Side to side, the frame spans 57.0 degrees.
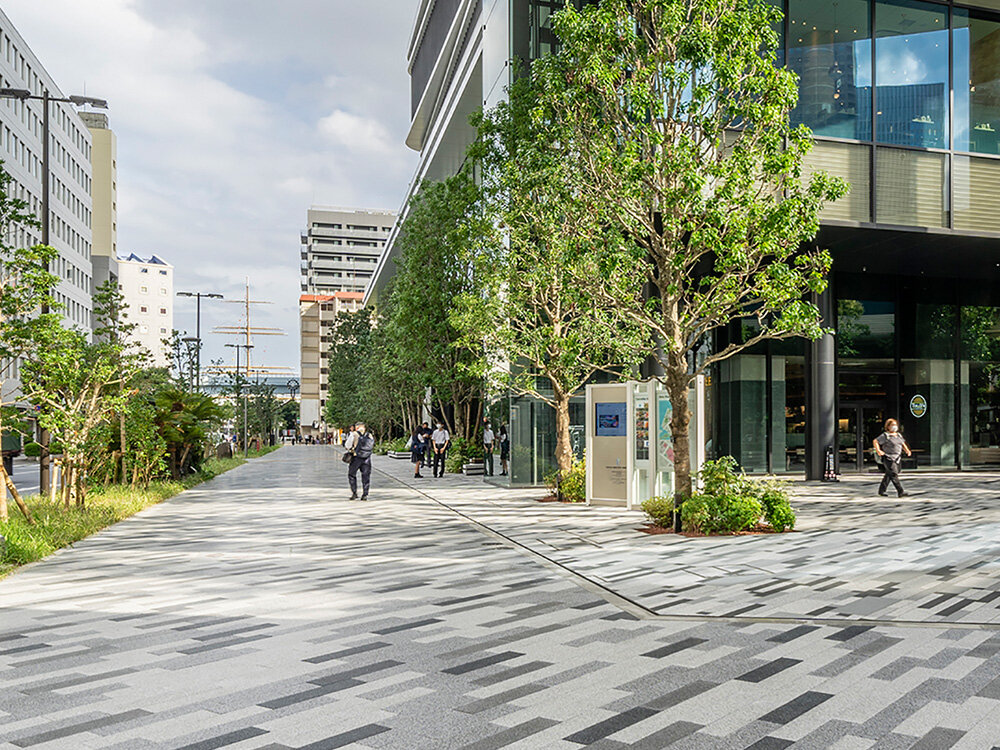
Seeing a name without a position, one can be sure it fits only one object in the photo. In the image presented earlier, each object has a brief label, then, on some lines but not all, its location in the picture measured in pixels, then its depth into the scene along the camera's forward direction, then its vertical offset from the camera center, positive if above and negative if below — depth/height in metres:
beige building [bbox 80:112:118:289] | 101.69 +22.53
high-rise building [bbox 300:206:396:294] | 176.25 +30.69
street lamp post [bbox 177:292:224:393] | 46.91 +4.56
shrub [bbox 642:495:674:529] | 13.77 -1.60
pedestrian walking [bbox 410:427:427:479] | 30.23 -1.49
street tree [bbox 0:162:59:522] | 13.52 +1.55
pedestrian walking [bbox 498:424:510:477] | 28.42 -1.46
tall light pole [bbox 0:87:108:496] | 18.41 +5.48
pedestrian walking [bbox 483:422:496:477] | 27.27 -1.29
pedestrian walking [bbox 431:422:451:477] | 29.16 -1.32
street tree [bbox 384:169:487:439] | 29.58 +3.63
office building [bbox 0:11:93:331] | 63.50 +18.77
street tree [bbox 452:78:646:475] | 15.59 +2.61
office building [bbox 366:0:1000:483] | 21.50 +4.04
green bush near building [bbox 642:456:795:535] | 12.81 -1.40
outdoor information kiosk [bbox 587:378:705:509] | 16.67 -0.71
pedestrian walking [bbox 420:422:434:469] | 33.47 -1.42
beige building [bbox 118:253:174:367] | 142.25 +17.43
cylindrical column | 23.64 +0.37
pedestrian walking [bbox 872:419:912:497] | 19.20 -0.93
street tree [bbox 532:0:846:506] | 12.82 +3.57
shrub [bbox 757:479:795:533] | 13.16 -1.49
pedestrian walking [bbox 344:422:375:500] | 20.78 -1.20
